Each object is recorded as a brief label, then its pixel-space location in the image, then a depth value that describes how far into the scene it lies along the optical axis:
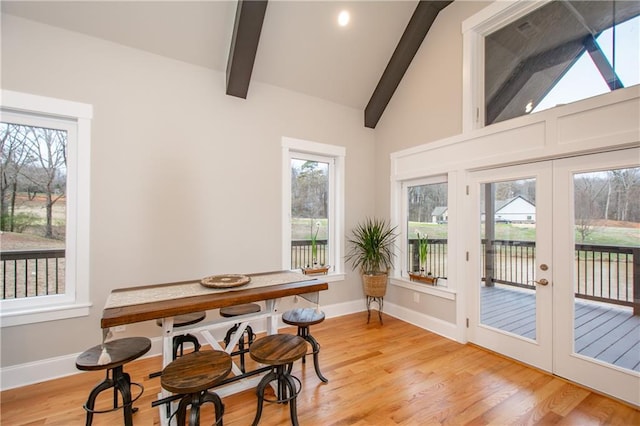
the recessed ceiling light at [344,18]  3.31
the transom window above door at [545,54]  2.34
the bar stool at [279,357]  1.88
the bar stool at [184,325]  2.36
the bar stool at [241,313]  2.56
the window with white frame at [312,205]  3.87
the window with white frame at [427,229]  3.65
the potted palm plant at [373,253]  3.92
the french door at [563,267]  2.24
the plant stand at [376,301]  3.94
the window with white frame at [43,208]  2.53
